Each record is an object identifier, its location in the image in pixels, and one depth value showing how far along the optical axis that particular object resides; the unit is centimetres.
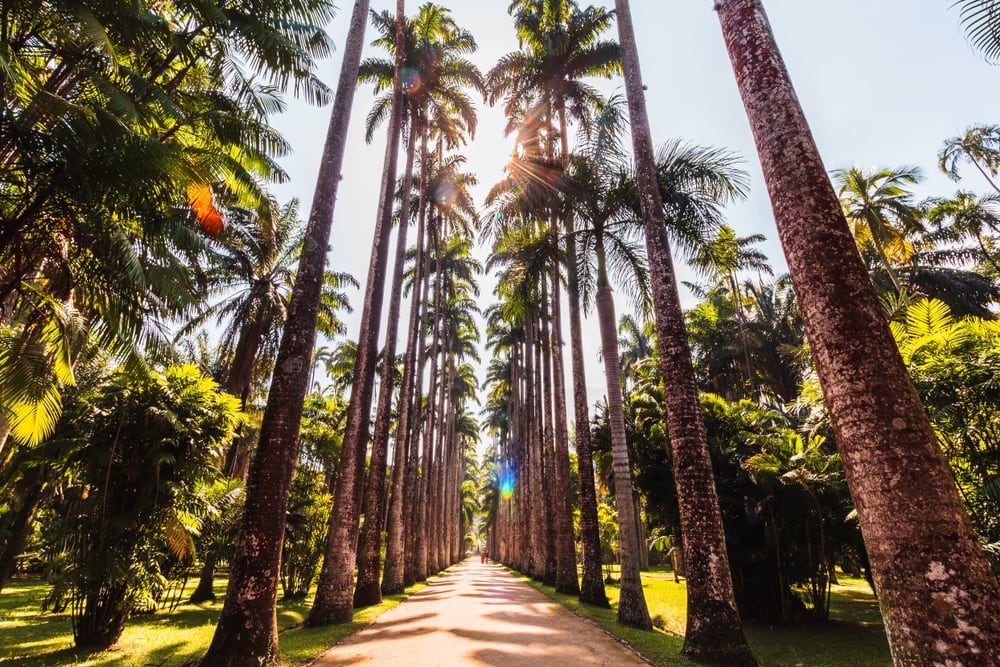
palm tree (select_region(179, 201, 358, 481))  1914
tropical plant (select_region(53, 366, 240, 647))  767
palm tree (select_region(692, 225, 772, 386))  1144
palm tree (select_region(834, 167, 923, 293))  2048
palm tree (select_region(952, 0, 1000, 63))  551
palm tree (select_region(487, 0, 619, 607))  1623
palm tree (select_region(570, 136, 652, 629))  1108
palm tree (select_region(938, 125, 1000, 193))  2066
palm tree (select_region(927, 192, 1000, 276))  2300
